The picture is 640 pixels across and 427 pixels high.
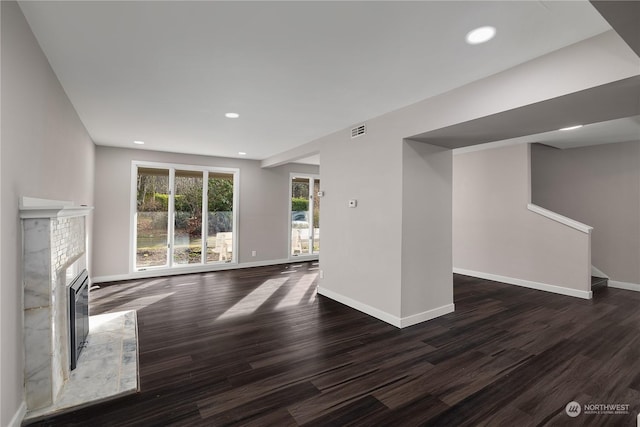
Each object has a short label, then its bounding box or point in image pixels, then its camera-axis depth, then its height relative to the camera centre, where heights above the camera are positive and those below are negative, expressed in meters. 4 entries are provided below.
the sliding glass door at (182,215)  6.02 -0.01
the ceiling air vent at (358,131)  4.01 +1.17
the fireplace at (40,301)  1.98 -0.60
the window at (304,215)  7.87 -0.01
